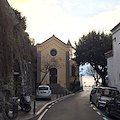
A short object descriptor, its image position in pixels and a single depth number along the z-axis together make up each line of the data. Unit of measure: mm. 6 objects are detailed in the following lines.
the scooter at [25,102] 10781
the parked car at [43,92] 19422
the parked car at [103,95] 13177
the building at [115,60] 19773
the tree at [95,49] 28219
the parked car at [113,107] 9162
